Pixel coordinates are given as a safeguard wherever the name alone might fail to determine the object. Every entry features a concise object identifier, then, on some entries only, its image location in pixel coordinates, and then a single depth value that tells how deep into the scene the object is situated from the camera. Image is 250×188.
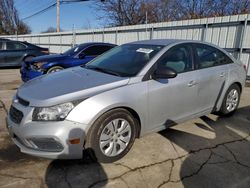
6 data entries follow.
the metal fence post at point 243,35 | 7.90
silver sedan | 2.63
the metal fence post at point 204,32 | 9.02
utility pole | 22.36
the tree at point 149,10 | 23.66
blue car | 6.91
